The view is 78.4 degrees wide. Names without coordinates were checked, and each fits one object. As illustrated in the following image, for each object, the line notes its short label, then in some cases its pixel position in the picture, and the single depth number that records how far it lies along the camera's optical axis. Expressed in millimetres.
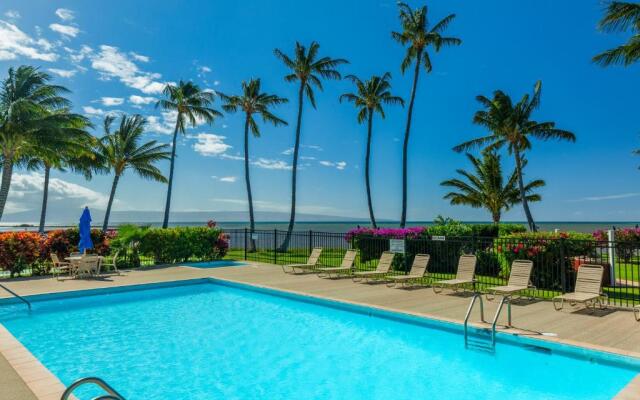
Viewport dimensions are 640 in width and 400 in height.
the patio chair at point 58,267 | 13180
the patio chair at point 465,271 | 10300
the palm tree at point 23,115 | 20500
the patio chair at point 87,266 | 13242
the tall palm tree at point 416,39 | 25844
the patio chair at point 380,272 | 12609
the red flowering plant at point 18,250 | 13445
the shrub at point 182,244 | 17375
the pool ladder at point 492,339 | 6543
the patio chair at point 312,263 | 14453
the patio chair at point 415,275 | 11245
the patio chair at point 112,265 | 15000
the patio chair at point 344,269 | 13188
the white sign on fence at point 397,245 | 12805
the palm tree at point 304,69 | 28594
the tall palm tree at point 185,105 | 32831
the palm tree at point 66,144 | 22094
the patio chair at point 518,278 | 9031
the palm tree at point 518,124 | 27188
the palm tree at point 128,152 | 32938
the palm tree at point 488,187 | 33531
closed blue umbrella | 14234
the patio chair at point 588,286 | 7925
